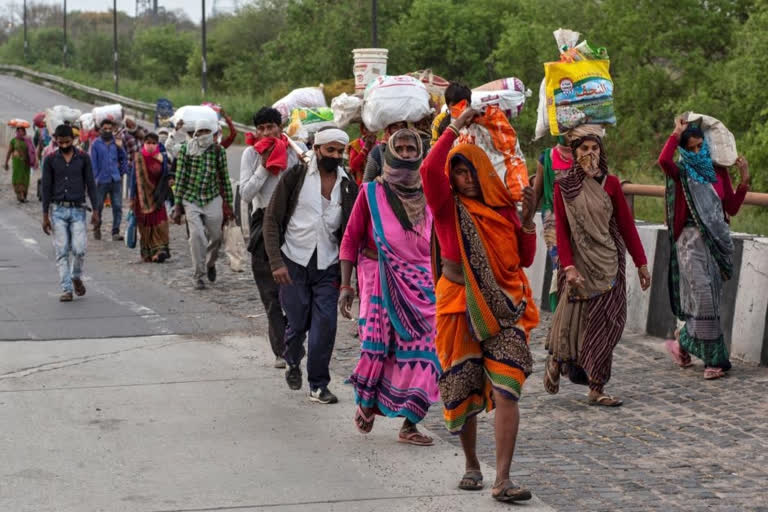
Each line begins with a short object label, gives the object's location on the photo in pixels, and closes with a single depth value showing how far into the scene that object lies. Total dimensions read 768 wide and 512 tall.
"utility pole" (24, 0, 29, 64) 96.33
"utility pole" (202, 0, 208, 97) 54.66
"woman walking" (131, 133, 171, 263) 17.23
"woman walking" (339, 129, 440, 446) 7.42
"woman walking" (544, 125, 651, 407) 8.27
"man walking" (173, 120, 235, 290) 13.88
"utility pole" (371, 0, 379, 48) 32.59
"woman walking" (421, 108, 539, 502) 6.18
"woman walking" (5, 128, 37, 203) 27.69
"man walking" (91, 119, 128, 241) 20.36
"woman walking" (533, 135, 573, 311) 8.66
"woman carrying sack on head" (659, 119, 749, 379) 9.17
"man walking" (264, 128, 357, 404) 8.44
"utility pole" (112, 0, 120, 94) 66.38
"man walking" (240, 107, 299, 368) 9.62
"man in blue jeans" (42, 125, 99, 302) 13.60
